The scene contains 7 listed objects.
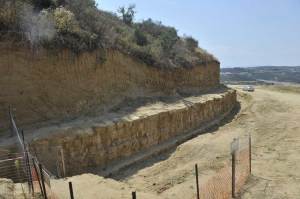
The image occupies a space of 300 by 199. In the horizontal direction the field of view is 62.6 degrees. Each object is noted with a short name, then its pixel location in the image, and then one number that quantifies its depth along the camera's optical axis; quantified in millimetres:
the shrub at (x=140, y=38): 15680
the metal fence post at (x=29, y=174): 5216
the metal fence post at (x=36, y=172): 5159
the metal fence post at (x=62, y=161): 8116
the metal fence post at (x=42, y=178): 4832
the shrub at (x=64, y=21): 10516
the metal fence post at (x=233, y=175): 6746
